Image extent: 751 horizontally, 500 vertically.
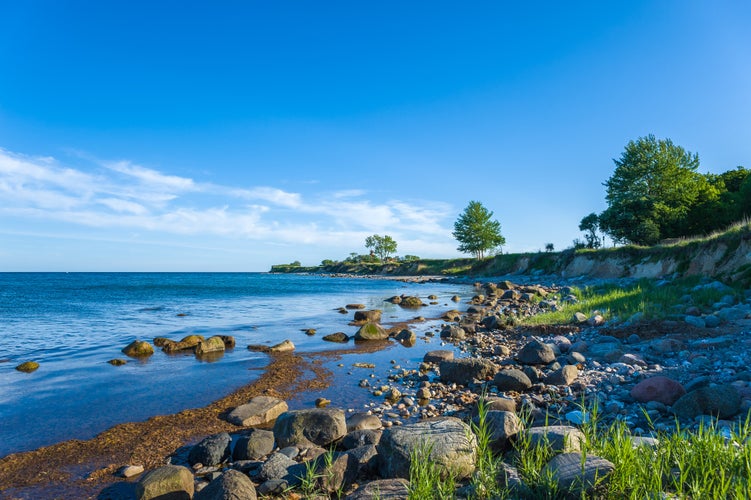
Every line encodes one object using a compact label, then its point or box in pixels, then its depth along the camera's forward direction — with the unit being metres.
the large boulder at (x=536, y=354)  10.71
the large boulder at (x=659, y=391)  6.61
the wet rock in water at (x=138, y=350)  14.18
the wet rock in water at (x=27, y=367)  12.29
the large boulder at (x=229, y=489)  4.64
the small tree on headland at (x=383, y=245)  143.00
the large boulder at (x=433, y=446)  4.57
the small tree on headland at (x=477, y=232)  83.50
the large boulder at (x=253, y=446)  6.30
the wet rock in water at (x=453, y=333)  16.42
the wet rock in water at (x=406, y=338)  15.90
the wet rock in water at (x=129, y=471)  5.97
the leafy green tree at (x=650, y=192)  41.12
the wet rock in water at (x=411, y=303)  31.53
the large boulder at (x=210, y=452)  6.29
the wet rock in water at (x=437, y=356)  11.99
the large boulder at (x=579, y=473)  3.46
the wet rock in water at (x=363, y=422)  7.15
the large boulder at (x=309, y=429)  6.65
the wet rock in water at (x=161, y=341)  15.62
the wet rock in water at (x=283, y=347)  14.83
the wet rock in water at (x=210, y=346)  14.48
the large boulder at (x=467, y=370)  9.73
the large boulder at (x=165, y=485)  5.05
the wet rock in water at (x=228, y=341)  15.75
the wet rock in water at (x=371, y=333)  16.84
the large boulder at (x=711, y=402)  5.75
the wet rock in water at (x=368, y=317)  22.85
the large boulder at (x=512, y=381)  8.80
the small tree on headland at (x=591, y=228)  57.91
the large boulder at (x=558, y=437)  4.37
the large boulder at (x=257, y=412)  7.94
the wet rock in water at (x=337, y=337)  16.77
